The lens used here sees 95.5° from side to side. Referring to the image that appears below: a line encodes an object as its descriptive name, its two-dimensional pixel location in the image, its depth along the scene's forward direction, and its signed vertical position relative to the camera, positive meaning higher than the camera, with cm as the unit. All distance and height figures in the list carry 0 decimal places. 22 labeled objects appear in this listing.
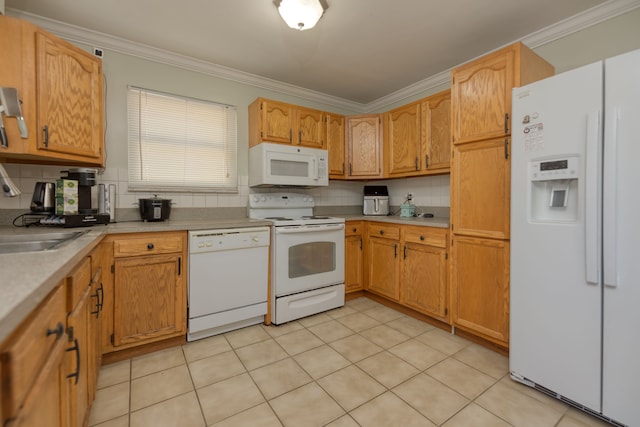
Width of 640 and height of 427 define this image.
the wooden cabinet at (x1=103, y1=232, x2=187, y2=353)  195 -56
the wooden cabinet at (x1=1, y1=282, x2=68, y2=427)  54 -36
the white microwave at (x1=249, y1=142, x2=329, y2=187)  278 +45
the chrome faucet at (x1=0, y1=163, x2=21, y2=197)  111 +10
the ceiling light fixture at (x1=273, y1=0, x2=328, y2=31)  176 +124
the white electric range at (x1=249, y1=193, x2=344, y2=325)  257 -48
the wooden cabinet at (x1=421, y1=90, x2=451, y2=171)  271 +76
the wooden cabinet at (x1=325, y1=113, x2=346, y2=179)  336 +77
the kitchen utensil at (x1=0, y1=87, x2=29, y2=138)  113 +41
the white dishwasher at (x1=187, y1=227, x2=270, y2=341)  222 -56
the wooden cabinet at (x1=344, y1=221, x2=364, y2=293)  313 -51
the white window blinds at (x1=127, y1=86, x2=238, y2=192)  255 +63
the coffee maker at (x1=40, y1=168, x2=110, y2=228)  188 +5
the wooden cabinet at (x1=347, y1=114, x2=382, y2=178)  343 +76
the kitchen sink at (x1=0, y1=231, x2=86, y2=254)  147 -17
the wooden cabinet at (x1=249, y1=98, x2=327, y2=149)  287 +89
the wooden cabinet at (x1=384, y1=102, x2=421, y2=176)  300 +77
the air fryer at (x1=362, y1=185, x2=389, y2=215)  353 +12
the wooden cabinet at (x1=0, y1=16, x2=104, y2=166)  167 +73
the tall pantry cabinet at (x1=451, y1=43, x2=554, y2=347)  197 +19
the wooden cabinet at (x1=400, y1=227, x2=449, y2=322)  243 -55
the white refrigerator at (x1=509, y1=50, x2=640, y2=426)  133 -14
